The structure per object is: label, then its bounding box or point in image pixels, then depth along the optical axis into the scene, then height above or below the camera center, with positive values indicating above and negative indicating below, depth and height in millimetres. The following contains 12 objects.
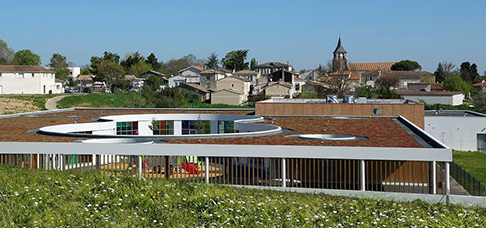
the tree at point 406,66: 134000 +7074
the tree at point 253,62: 151925 +9077
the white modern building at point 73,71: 142475 +6555
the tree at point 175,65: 151762 +8747
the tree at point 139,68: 124938 +6385
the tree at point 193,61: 173425 +10791
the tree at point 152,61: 143875 +8907
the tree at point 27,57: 130750 +8995
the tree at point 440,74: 125500 +4963
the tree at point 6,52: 120000 +9258
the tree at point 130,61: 129000 +8054
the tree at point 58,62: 148950 +9155
